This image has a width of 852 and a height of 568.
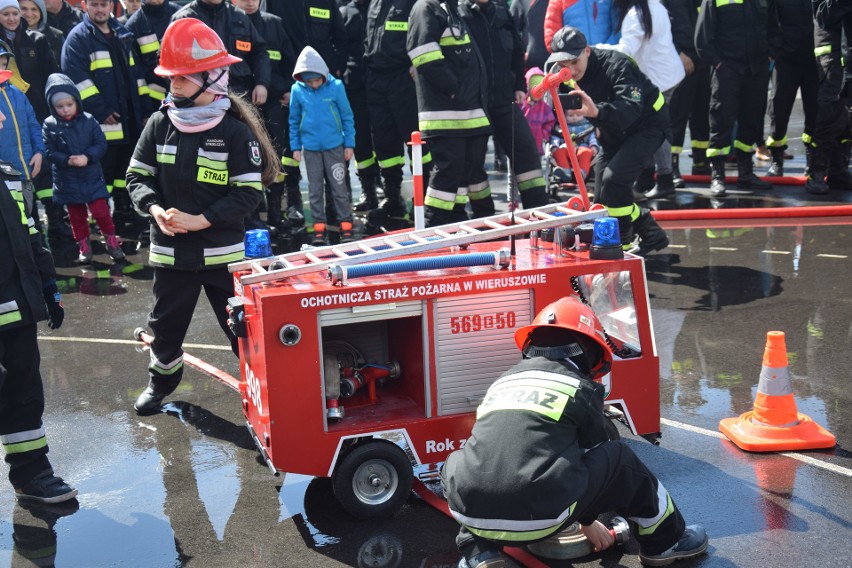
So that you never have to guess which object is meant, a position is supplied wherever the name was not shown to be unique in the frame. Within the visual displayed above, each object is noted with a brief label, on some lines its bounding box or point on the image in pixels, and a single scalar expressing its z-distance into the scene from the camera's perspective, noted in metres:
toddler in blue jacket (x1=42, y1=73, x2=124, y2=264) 9.37
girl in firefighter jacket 5.29
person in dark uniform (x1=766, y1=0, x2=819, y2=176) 10.95
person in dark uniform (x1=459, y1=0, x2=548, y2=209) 9.05
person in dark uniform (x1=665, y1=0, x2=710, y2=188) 11.08
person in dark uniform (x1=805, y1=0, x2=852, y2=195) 9.68
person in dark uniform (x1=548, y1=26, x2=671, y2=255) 7.59
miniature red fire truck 4.37
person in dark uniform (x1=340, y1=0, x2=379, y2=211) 11.23
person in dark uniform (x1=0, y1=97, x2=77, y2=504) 4.71
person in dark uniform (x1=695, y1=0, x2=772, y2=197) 10.66
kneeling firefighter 3.56
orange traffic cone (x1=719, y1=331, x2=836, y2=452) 4.96
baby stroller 11.22
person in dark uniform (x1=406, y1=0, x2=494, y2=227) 8.39
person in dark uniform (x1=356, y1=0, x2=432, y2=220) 10.15
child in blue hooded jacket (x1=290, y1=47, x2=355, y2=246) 9.83
